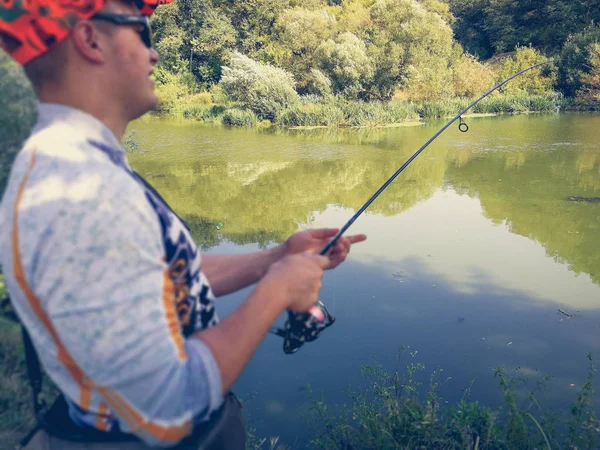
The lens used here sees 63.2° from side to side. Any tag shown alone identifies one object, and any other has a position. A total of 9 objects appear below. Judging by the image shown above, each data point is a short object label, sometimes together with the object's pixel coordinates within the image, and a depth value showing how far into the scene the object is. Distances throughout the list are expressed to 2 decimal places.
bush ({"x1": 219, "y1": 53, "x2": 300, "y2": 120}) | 15.69
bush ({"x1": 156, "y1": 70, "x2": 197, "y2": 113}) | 21.09
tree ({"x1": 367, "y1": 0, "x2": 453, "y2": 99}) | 16.48
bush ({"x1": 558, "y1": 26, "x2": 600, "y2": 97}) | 16.85
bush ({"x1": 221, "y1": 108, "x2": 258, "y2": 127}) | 15.51
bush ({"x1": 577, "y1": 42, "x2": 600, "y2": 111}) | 15.69
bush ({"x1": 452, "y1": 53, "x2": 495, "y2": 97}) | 17.25
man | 0.63
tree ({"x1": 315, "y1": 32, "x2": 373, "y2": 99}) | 16.27
